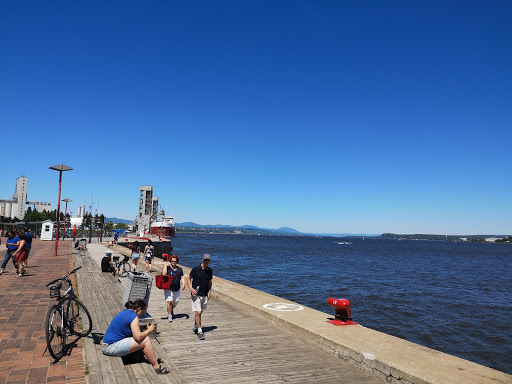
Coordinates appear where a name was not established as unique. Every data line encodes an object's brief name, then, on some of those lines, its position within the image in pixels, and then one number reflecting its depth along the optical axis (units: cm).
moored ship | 14512
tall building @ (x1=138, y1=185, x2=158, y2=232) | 18900
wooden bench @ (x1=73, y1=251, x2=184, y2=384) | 513
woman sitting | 503
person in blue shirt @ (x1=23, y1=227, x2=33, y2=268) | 1522
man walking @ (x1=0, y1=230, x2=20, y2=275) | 1384
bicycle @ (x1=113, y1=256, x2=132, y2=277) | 1577
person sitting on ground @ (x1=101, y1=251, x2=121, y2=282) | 1590
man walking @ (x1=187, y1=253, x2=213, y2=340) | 754
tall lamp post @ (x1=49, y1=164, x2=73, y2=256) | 2044
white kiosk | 3856
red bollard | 790
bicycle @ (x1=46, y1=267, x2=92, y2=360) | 569
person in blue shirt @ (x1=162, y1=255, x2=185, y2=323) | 872
